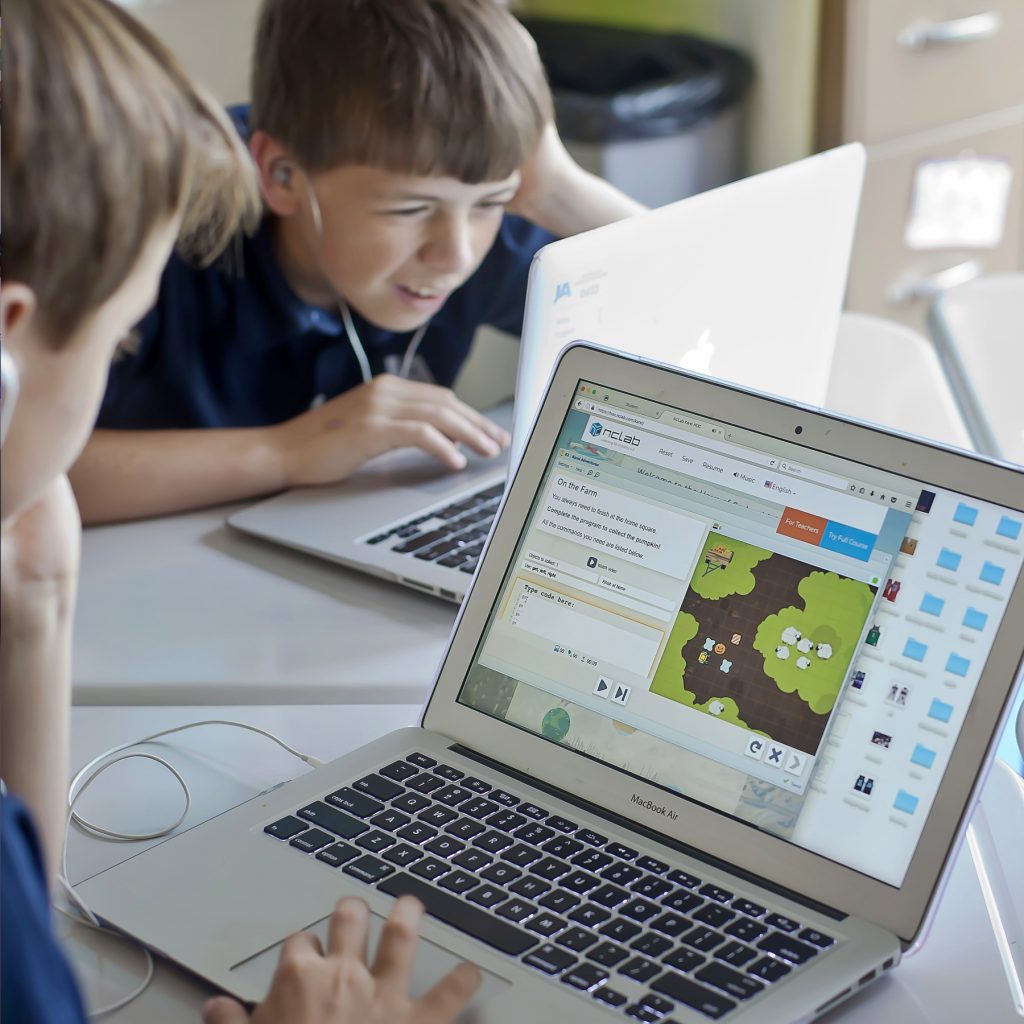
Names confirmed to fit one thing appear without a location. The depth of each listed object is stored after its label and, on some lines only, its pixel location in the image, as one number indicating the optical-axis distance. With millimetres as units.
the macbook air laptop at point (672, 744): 1125
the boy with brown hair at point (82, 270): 1000
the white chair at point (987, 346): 1904
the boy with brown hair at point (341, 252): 1679
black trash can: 3367
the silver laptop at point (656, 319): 1347
